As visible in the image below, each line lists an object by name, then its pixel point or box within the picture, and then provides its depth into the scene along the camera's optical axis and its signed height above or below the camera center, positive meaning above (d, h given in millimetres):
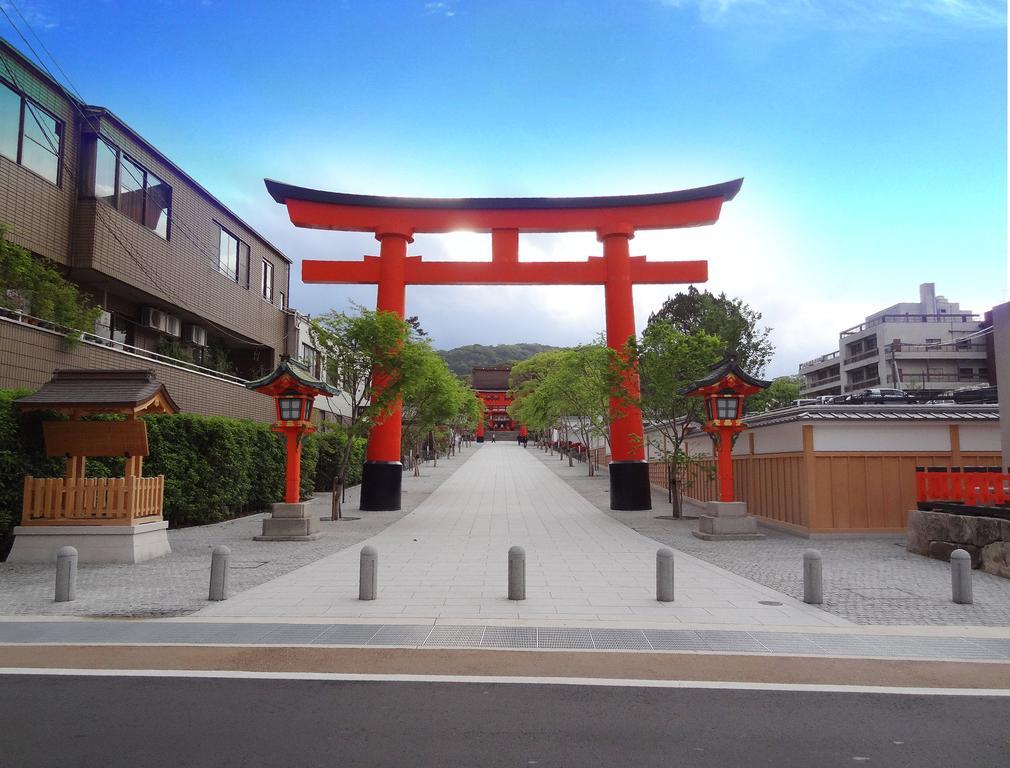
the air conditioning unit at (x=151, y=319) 21219 +3985
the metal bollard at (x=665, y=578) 8422 -1713
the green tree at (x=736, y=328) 33688 +5900
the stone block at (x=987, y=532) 10211 -1393
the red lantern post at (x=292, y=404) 15273 +906
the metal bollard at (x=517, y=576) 8457 -1698
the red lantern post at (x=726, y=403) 14961 +897
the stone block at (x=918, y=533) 11867 -1647
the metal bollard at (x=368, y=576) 8461 -1693
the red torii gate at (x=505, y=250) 19922 +5896
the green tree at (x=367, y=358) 17891 +2315
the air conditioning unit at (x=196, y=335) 23891 +3936
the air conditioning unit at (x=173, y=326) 22359 +3987
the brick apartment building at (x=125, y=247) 15352 +5660
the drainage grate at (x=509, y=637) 6531 -1971
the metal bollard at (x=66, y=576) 8336 -1660
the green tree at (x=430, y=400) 21347 +1832
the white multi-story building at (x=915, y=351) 58469 +8423
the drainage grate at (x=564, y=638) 6543 -1977
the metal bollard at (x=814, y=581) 8195 -1710
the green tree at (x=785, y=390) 61412 +4966
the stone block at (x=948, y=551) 10625 -1800
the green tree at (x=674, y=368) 17562 +1999
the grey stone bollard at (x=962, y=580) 8219 -1697
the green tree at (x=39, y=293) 13602 +3335
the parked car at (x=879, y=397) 18156 +1288
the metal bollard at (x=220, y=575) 8430 -1676
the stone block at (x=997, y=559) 9922 -1768
